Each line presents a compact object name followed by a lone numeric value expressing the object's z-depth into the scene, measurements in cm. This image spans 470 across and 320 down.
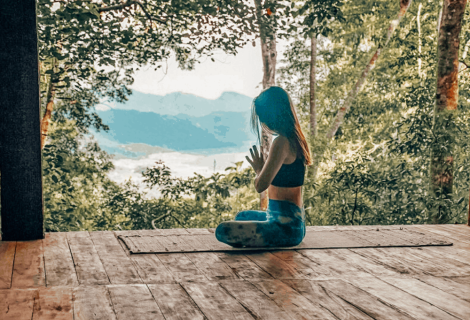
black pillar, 321
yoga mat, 317
